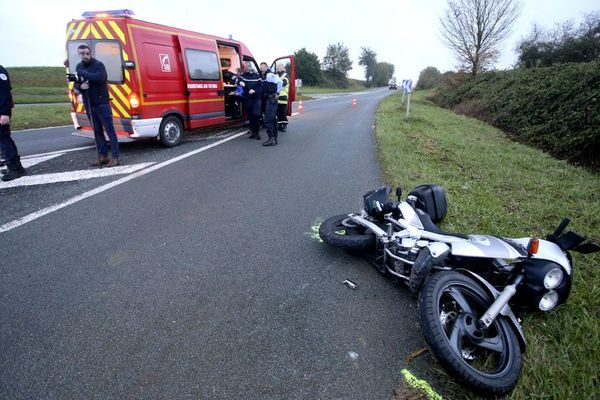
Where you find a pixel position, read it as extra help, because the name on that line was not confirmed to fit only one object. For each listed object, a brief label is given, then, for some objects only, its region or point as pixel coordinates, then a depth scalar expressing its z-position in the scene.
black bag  3.42
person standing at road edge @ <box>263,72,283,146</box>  8.23
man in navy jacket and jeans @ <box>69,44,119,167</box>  5.48
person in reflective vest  9.18
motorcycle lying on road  1.88
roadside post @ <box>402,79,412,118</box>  14.50
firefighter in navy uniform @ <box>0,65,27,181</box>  4.92
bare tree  25.44
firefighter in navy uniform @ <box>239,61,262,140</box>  8.45
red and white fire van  6.27
